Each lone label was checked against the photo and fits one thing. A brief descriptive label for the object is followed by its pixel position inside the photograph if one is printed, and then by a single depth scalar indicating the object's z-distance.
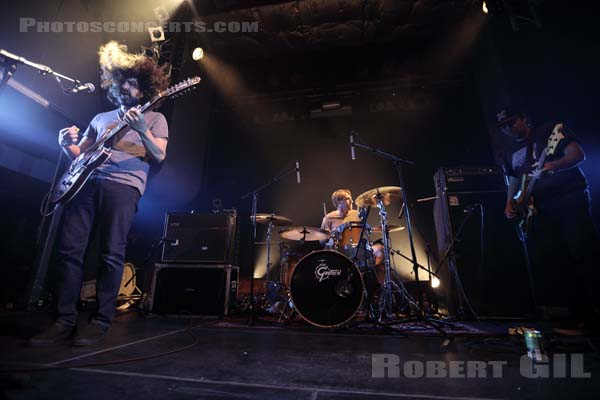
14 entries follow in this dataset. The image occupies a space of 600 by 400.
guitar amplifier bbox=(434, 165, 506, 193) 3.48
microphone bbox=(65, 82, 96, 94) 2.00
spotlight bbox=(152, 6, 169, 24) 4.37
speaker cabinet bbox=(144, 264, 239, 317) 3.37
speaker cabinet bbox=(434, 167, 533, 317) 3.14
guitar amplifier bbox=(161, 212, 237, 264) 3.56
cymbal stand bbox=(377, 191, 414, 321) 3.06
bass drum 2.74
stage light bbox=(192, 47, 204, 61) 4.85
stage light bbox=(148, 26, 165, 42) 4.36
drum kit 2.76
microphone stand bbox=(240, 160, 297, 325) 2.75
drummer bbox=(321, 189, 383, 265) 4.45
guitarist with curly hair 1.72
